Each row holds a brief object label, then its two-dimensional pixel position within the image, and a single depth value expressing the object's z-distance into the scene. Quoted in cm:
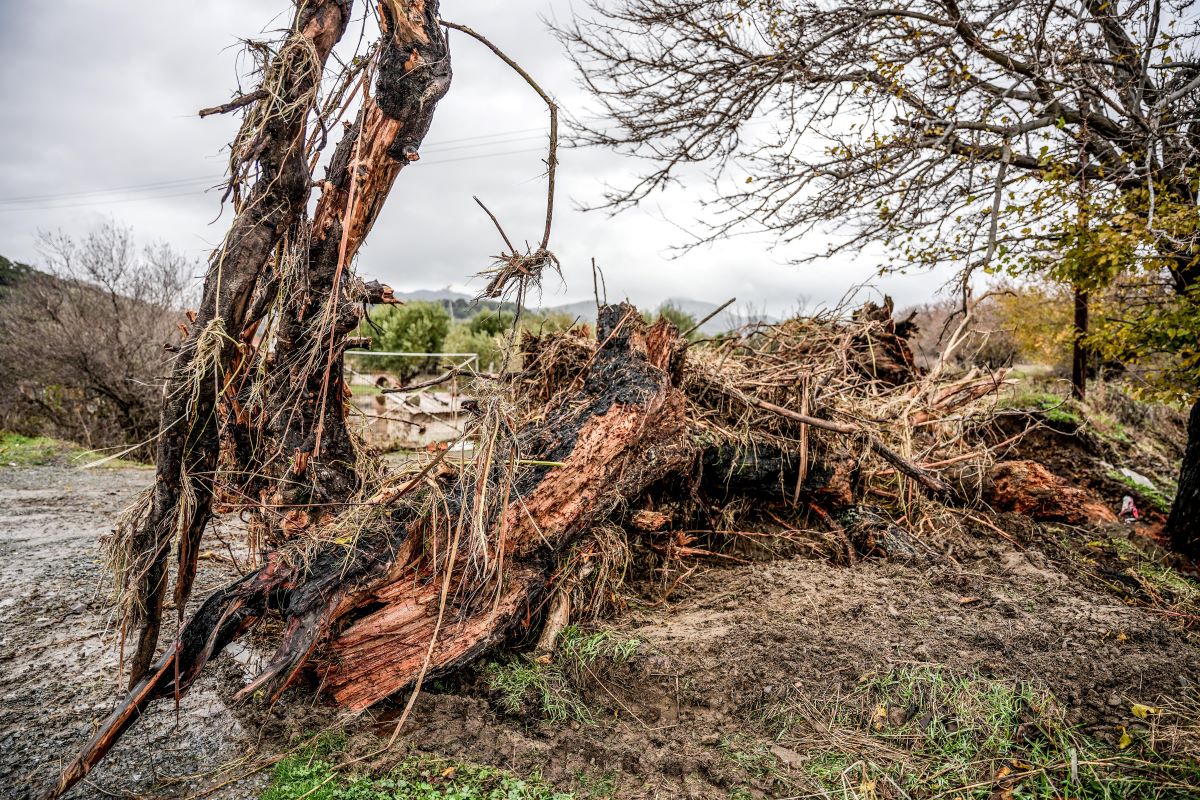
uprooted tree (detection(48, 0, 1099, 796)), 250
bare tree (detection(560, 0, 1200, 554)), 461
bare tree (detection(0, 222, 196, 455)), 1217
